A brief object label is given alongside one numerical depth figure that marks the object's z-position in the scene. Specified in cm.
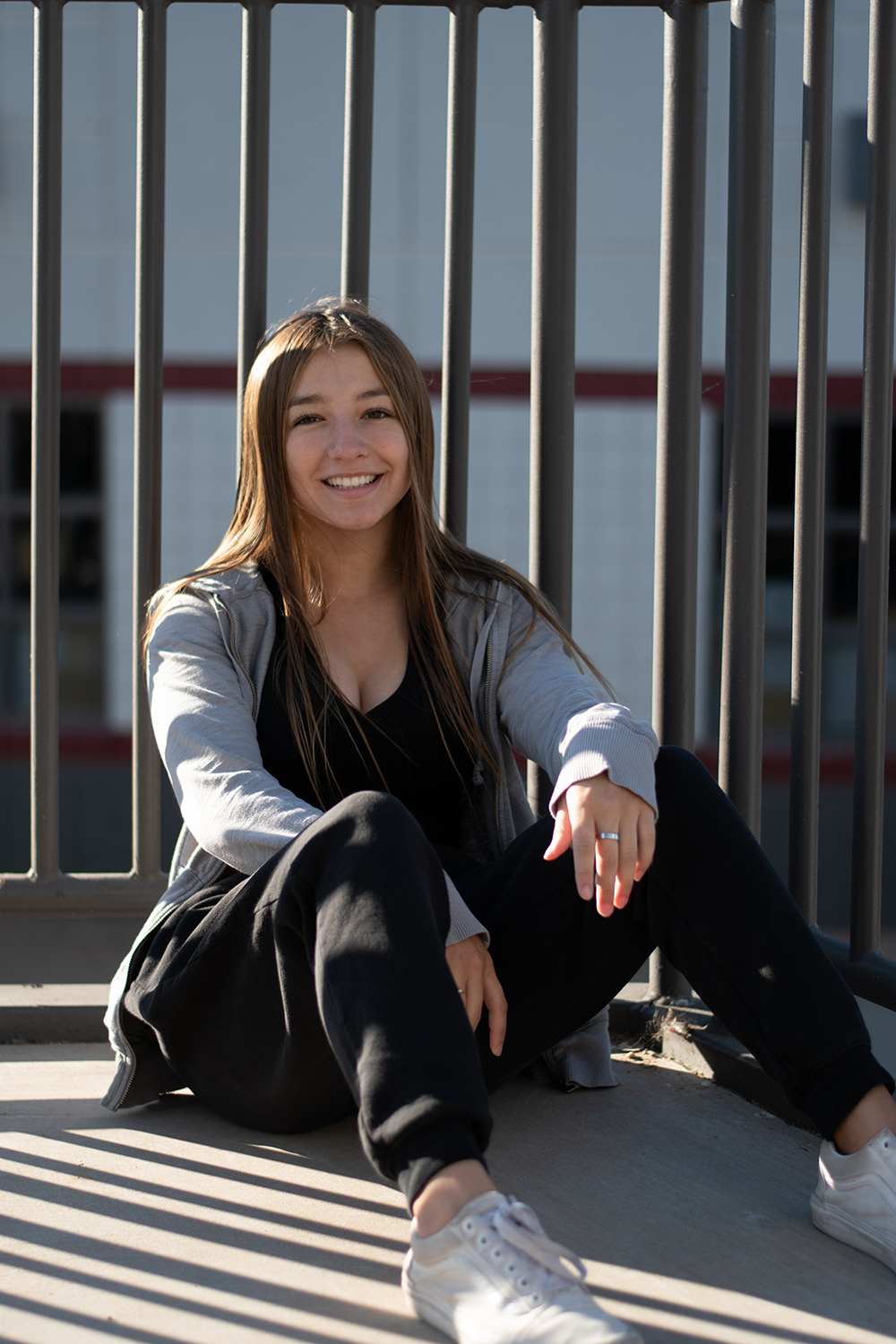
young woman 249
